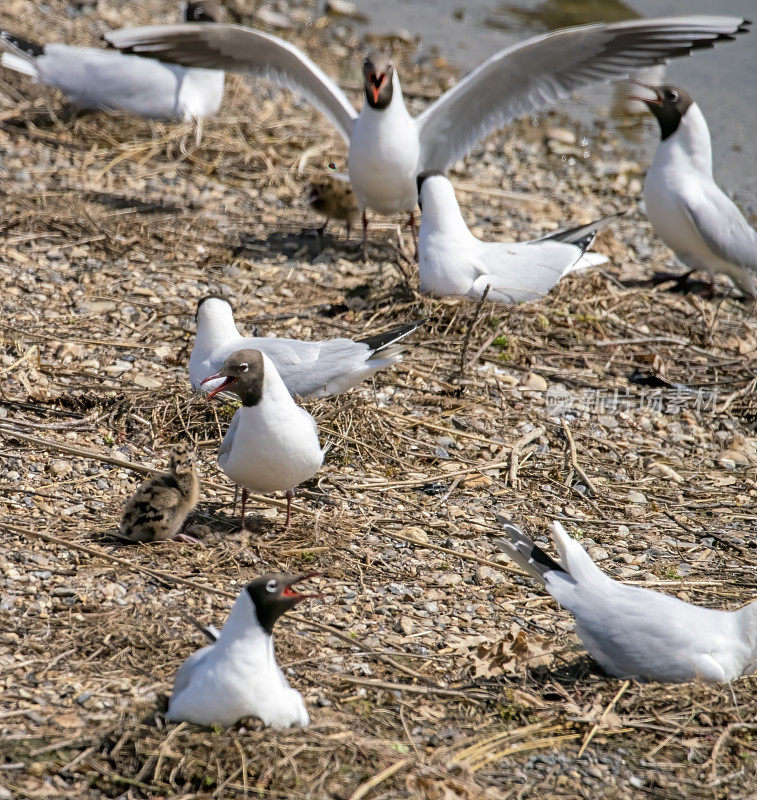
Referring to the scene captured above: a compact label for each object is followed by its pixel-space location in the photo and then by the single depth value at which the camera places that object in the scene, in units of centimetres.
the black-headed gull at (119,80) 1833
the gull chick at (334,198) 1633
